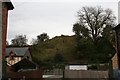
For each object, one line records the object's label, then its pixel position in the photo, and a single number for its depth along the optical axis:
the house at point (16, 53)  63.24
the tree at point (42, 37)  89.06
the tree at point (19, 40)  88.12
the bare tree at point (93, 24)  68.31
